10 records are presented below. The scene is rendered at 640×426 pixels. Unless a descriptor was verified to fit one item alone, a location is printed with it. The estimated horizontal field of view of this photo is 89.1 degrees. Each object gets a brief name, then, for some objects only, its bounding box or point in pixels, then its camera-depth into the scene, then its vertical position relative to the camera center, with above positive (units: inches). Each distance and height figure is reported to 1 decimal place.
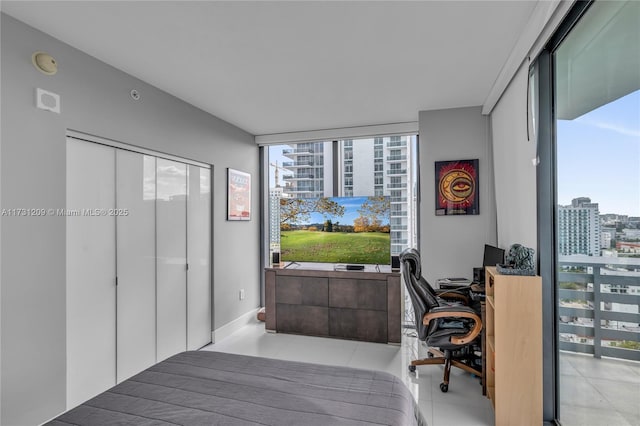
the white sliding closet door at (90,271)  92.6 -17.1
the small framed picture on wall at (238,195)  165.3 +10.3
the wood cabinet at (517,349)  84.4 -35.9
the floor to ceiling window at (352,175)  171.3 +22.1
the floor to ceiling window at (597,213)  55.7 -0.1
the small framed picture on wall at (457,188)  143.3 +11.4
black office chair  104.1 -36.0
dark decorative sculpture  86.0 -13.8
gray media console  148.6 -43.1
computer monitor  112.0 -15.5
